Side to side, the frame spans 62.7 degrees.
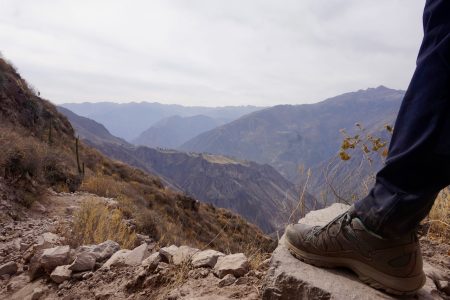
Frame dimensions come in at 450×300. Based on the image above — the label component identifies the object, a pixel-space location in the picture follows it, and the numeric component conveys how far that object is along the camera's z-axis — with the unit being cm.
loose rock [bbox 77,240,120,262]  301
